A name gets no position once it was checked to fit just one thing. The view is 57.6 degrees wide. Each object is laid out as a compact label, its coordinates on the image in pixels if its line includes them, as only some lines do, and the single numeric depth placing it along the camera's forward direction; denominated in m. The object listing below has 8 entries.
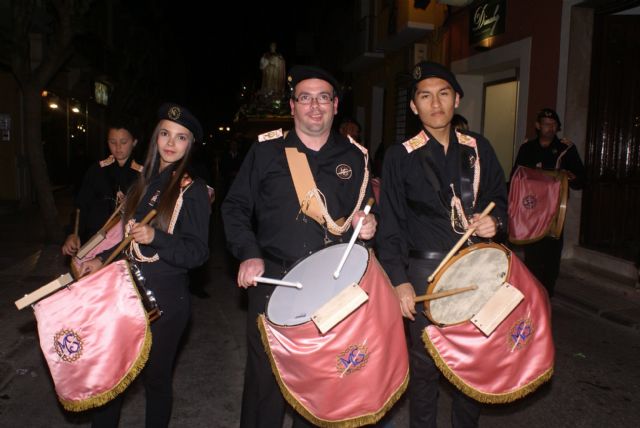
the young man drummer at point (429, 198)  2.87
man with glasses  2.85
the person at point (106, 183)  4.54
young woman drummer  2.87
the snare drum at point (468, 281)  2.52
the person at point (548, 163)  6.11
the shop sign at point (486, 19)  10.51
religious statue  14.99
